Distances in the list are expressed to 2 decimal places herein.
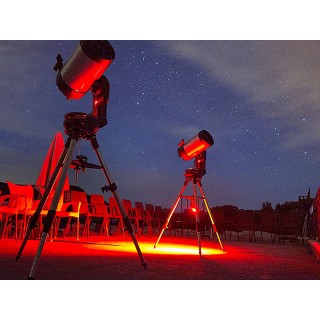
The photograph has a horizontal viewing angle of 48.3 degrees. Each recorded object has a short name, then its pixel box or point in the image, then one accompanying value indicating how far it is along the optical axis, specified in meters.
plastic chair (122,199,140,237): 8.55
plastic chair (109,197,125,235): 7.95
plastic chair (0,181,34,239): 5.26
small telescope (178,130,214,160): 4.12
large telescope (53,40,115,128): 2.21
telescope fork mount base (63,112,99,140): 2.40
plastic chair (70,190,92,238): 6.76
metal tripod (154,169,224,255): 4.17
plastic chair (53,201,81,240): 5.58
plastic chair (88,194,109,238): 7.34
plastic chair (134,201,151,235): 9.06
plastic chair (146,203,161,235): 10.26
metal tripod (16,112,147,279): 2.34
